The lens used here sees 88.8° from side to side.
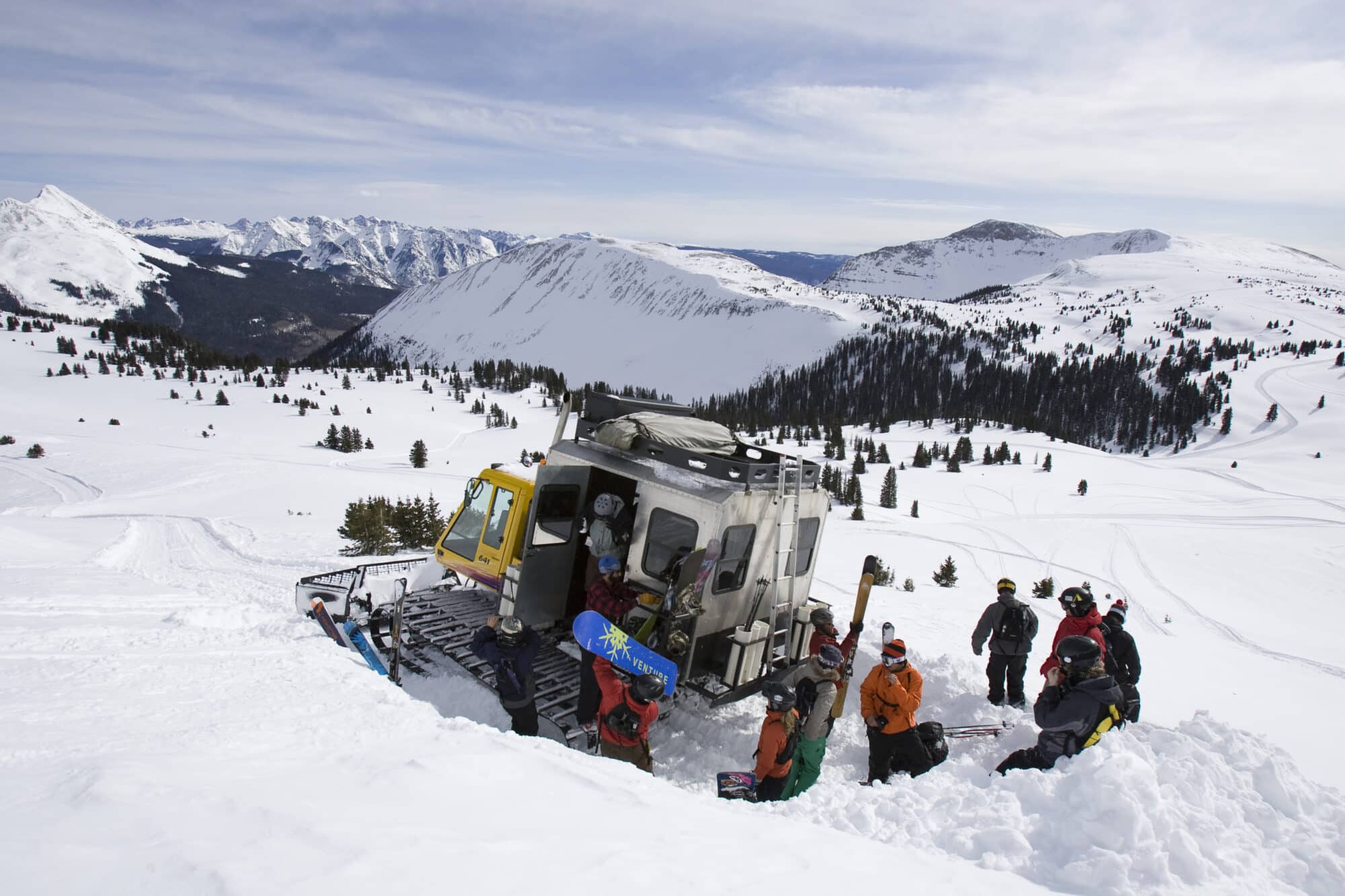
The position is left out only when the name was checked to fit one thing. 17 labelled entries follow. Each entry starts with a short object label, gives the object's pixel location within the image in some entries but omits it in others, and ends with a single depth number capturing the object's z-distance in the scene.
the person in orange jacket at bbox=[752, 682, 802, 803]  6.43
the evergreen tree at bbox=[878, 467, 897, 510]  36.94
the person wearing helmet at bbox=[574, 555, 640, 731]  8.30
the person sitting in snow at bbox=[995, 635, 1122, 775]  5.96
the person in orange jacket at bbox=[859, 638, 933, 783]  6.95
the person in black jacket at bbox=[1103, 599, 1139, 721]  8.05
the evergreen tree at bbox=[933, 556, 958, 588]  18.53
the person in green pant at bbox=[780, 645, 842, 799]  6.80
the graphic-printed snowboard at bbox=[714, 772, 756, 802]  6.51
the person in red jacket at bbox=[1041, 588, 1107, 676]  7.84
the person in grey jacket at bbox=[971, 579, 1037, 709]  8.34
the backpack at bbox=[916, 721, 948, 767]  7.10
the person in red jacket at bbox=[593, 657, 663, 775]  6.73
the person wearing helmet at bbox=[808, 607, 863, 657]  8.01
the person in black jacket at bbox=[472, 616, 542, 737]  7.07
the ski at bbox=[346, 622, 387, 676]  8.55
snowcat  7.73
